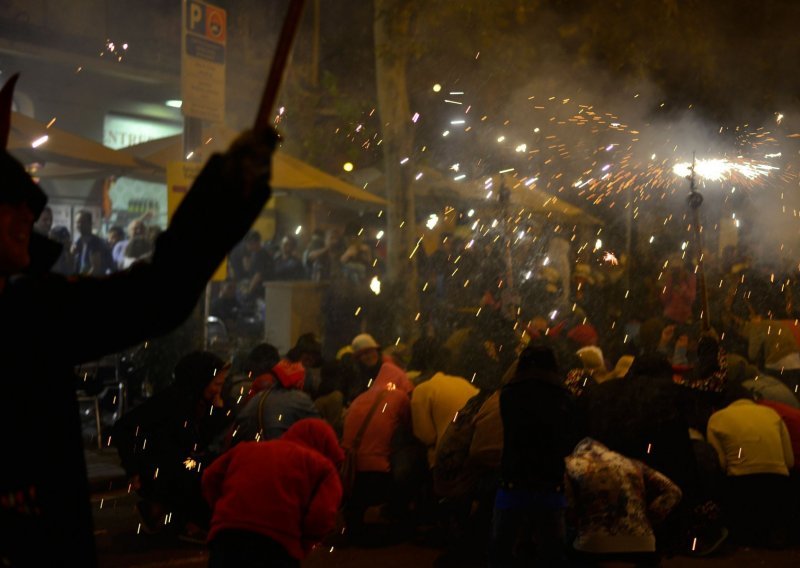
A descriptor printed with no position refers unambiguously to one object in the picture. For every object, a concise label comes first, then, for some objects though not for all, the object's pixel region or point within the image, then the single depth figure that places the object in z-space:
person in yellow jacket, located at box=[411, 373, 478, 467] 8.28
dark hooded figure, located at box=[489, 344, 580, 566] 5.98
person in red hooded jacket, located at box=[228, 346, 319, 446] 6.84
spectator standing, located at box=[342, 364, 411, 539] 8.48
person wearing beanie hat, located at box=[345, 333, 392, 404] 9.66
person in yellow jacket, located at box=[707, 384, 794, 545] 7.94
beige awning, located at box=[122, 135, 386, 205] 13.59
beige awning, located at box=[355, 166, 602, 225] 16.97
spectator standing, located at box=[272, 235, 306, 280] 15.02
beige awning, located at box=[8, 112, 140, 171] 12.41
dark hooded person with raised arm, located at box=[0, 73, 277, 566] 1.79
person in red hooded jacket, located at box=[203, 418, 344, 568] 4.40
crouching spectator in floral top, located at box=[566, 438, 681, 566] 5.73
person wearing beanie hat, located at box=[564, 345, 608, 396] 7.79
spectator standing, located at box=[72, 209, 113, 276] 12.93
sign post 8.77
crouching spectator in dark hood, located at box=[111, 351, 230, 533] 7.20
